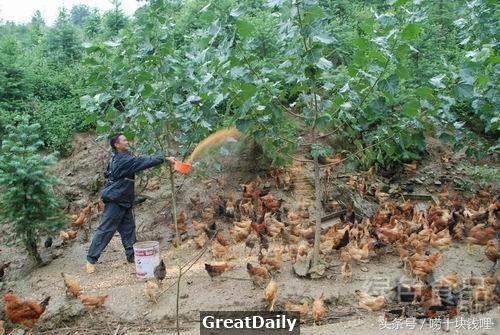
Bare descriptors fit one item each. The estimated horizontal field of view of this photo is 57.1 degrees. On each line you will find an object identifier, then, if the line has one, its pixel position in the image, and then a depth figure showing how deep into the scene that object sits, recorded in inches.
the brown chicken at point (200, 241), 286.7
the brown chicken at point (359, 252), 241.3
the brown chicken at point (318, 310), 195.5
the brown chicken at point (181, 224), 315.6
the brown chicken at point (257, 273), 222.5
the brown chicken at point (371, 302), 200.4
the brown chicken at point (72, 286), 226.5
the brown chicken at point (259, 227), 270.8
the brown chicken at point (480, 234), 261.3
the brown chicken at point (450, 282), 206.4
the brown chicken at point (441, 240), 263.4
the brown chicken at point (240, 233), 281.1
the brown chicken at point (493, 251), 237.5
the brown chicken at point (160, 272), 225.6
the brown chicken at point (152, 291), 218.5
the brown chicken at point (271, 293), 202.1
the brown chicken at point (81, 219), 326.0
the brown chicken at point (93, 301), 214.4
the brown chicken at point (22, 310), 191.0
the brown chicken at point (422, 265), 218.2
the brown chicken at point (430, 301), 194.9
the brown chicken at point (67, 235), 314.5
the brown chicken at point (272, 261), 228.4
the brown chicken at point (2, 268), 279.5
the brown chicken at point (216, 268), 228.5
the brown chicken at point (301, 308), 200.4
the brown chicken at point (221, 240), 266.8
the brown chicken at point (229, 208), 330.0
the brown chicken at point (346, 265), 230.1
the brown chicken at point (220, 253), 255.8
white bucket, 241.4
